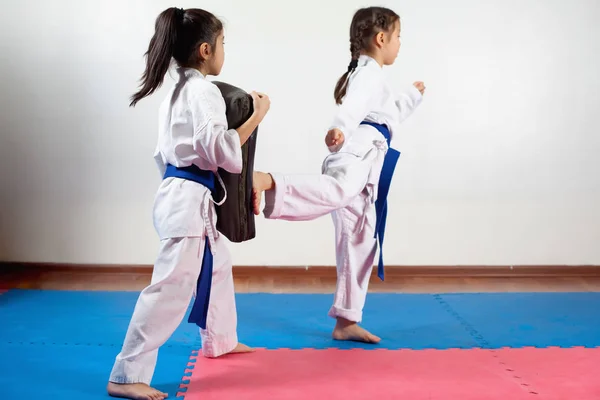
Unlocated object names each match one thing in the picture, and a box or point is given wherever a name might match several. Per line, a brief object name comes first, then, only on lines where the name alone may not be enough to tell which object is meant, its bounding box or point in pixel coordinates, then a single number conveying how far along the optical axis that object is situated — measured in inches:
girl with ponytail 98.3
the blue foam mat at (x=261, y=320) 132.8
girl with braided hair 124.3
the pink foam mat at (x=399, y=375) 103.3
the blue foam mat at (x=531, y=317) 136.6
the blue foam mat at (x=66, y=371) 102.3
